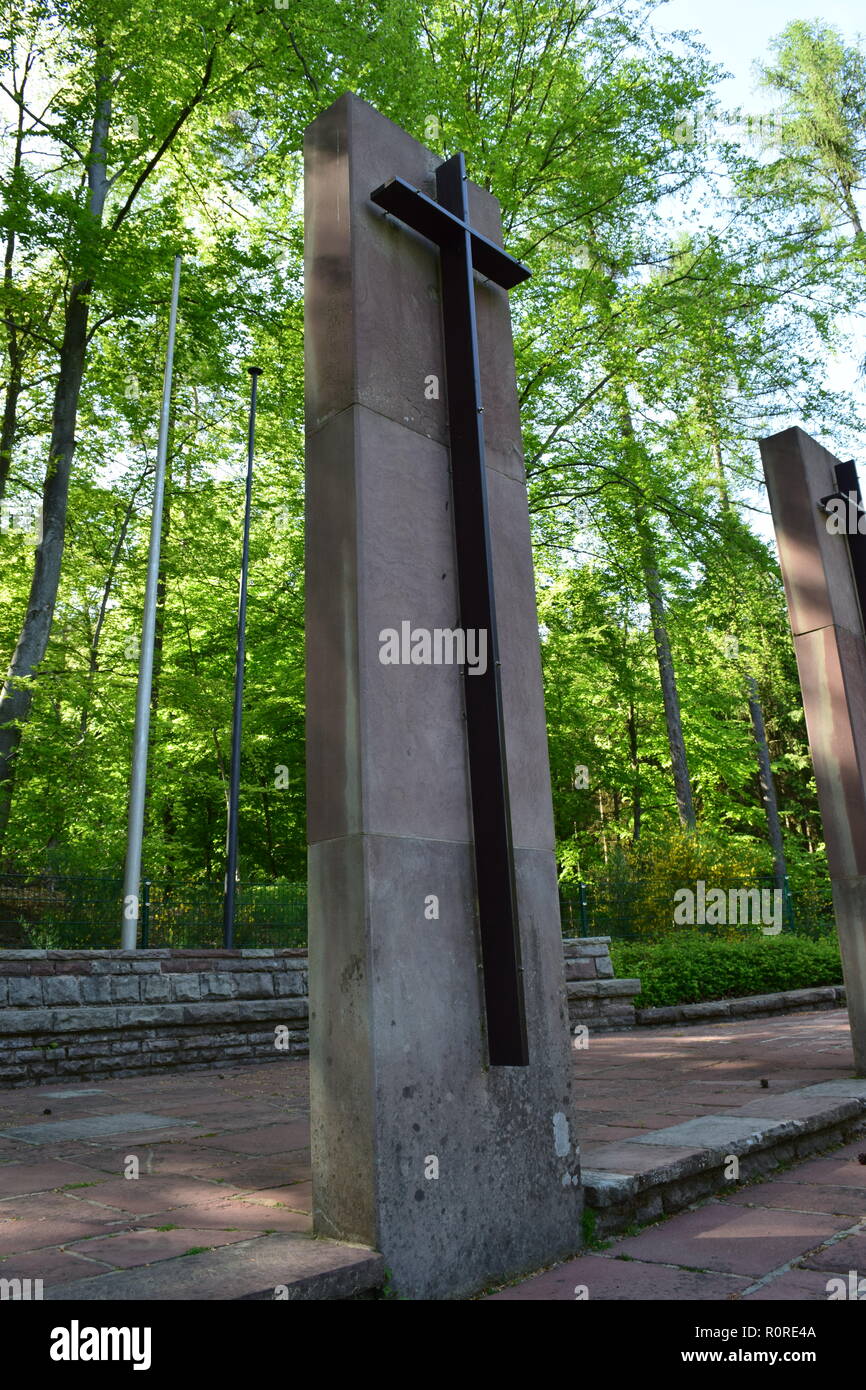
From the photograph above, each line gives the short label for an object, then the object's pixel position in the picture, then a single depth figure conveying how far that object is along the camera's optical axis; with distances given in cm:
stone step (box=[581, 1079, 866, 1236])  371
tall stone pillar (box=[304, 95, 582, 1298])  306
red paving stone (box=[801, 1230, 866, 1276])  308
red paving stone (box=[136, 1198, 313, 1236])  327
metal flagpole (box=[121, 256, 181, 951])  991
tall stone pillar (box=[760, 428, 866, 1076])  631
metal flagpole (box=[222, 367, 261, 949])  1270
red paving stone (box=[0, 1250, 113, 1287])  281
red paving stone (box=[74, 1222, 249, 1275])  295
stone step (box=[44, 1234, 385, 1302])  248
